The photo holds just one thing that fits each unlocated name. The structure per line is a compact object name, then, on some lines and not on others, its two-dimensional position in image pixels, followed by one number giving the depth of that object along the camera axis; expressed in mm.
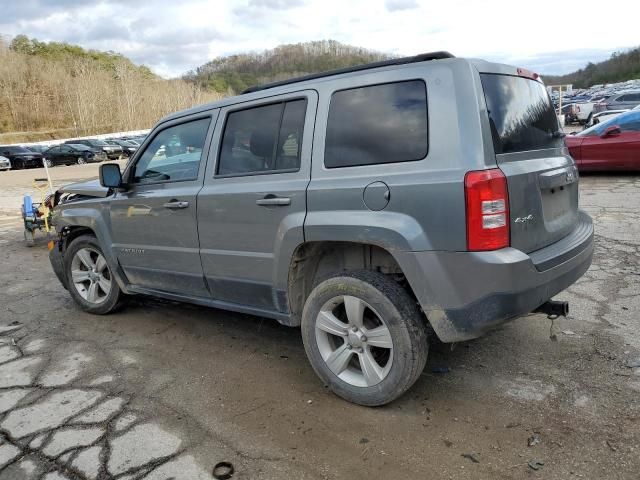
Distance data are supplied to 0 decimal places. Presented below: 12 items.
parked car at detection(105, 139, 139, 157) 39769
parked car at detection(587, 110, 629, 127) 20383
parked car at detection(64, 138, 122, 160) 37309
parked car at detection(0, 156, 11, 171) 29312
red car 10688
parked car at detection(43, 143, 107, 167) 33188
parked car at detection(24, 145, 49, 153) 33331
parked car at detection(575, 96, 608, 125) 26219
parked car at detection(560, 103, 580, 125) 26642
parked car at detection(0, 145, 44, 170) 30547
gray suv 2570
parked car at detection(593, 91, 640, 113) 24948
